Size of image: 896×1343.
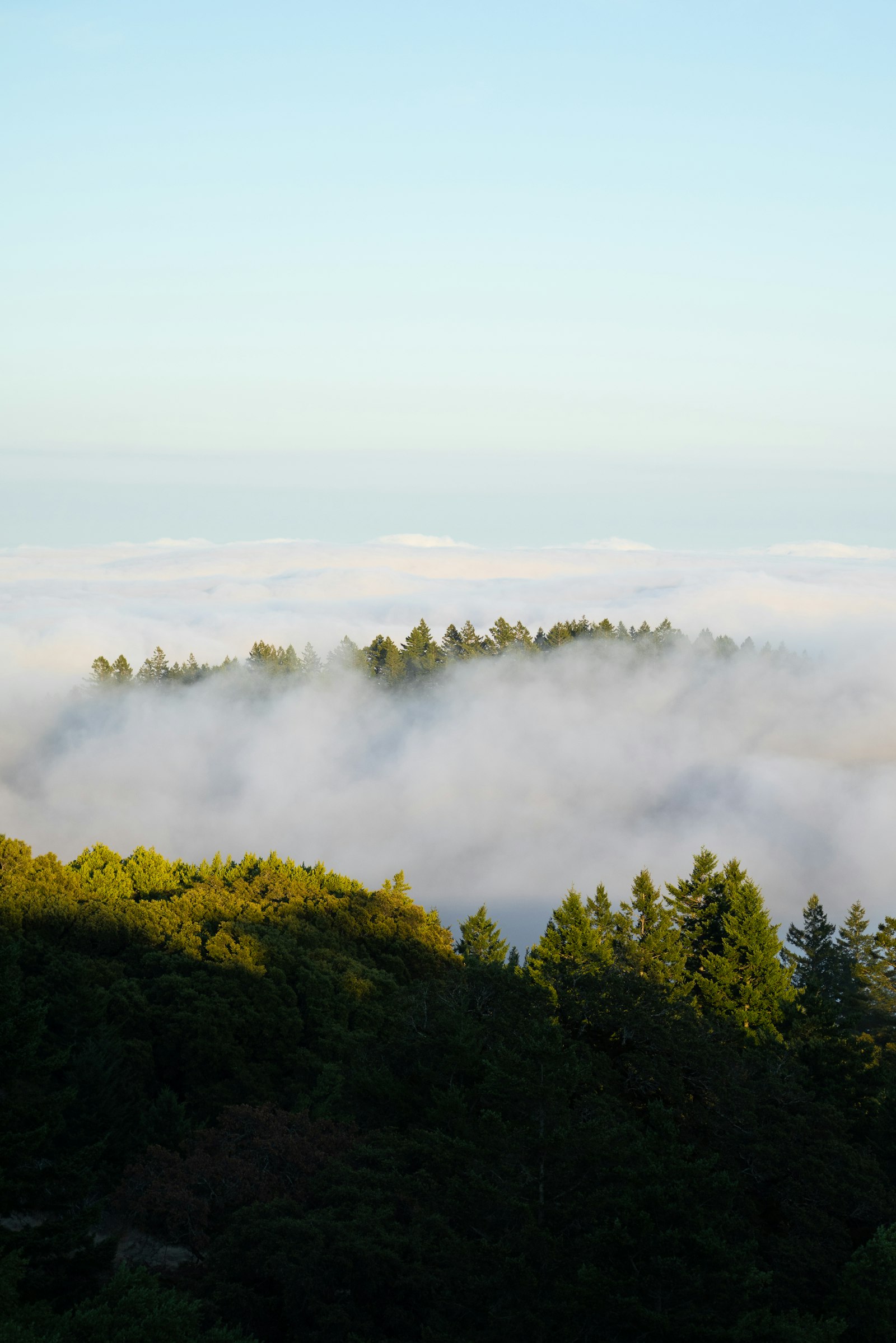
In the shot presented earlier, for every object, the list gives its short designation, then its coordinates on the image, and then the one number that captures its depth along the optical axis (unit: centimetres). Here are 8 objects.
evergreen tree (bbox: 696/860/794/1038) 5047
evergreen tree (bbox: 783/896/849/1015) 8588
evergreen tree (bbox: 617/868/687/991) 4712
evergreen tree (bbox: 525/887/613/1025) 3419
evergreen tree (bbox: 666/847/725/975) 5609
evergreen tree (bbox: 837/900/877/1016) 7500
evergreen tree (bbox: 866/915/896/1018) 7519
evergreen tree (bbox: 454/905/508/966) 7219
